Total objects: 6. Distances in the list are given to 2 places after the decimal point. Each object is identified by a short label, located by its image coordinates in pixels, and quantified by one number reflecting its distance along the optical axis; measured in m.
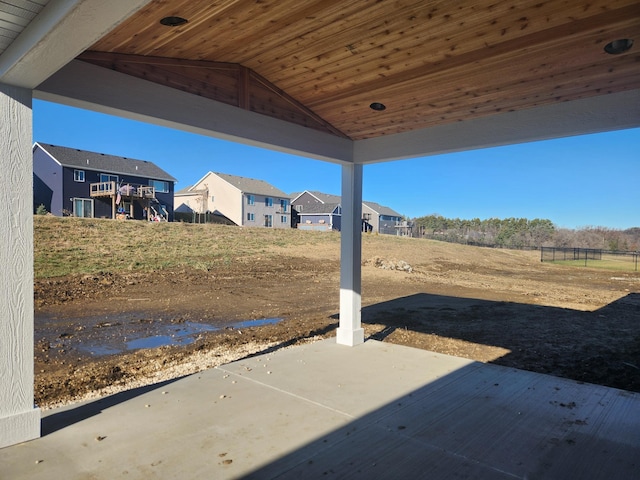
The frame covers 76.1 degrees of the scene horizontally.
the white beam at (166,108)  3.03
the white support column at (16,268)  2.78
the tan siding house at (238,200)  36.22
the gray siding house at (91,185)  24.48
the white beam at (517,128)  3.63
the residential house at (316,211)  42.25
